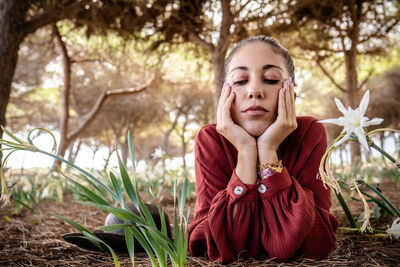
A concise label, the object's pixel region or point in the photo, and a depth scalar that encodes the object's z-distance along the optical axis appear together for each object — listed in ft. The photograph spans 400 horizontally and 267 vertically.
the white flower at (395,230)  4.52
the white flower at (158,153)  10.92
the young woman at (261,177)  3.88
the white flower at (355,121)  2.83
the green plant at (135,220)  3.16
